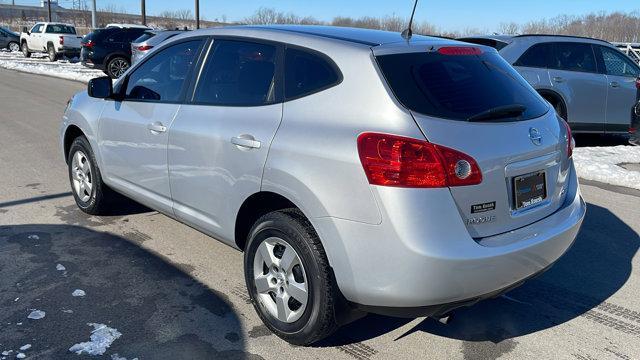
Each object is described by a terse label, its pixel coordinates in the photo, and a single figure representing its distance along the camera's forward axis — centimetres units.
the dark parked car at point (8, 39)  3791
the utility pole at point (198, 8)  3778
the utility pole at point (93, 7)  3506
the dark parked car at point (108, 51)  2073
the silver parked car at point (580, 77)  882
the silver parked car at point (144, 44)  1619
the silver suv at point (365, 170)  269
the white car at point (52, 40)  2800
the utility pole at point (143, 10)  3706
